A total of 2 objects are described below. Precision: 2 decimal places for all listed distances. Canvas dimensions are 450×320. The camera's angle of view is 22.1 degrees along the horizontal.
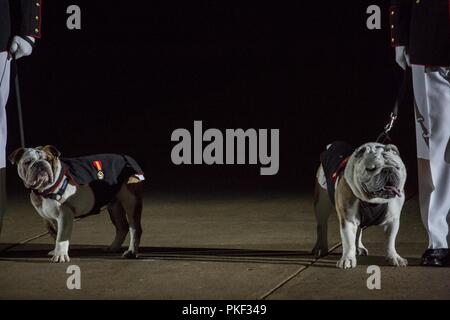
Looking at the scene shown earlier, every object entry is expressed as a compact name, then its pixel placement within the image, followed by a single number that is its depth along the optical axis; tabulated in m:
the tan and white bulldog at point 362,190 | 6.99
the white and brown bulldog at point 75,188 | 7.45
